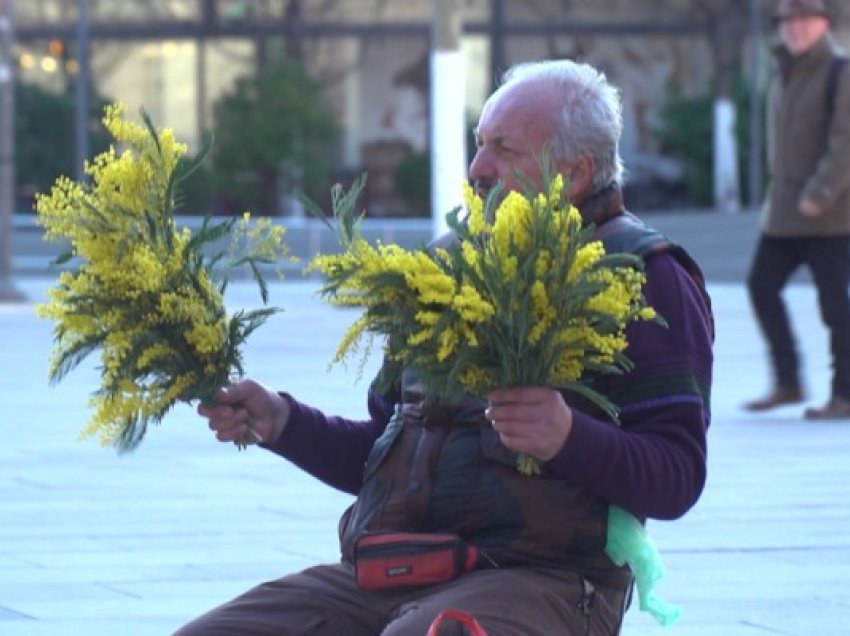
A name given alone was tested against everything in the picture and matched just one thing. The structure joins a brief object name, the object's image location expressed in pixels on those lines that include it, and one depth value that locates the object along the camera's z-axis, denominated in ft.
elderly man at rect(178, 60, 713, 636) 23.97
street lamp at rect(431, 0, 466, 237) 104.88
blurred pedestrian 62.59
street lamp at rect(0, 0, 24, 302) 114.52
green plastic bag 24.53
